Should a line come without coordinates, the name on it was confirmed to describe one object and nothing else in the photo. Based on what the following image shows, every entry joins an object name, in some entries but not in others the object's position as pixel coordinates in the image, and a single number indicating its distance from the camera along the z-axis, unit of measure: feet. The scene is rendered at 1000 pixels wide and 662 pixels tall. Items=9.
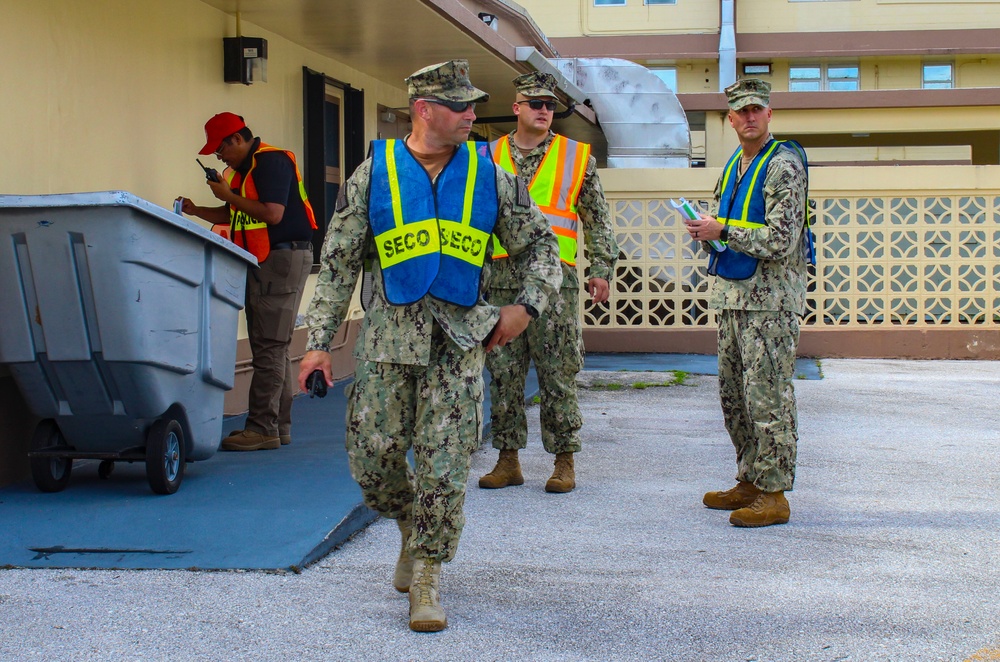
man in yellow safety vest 19.99
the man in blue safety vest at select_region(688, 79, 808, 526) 17.65
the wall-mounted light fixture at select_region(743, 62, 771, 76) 99.60
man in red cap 22.76
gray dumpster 17.08
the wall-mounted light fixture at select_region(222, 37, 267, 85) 27.89
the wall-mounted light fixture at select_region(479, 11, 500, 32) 42.55
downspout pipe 94.43
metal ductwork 53.83
